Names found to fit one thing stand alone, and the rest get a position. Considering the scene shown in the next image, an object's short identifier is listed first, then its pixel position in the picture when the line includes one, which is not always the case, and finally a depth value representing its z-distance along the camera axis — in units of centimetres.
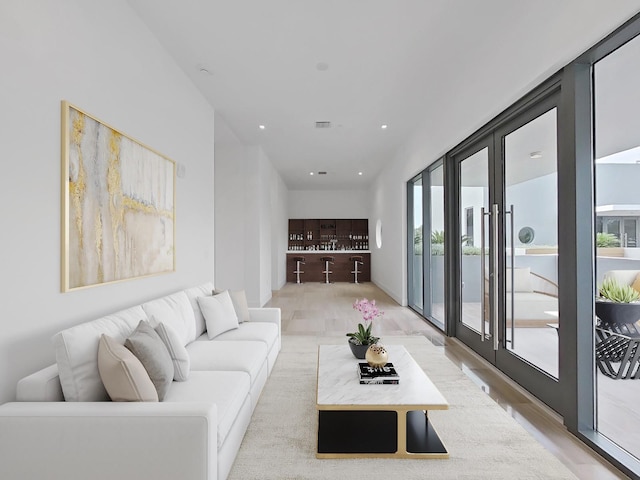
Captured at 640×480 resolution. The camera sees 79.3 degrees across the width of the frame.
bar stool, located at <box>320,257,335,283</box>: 1211
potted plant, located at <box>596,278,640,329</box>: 228
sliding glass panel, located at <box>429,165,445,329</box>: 568
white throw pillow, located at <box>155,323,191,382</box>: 238
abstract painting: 235
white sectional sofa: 166
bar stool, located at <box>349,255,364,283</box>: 1226
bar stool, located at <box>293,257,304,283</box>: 1216
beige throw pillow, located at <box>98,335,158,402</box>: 183
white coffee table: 221
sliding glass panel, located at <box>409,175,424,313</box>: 688
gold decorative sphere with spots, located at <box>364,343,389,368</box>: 267
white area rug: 209
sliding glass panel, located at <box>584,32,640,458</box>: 225
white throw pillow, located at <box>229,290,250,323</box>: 403
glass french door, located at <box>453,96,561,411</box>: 301
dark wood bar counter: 1224
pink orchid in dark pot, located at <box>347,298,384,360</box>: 295
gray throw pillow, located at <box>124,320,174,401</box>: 208
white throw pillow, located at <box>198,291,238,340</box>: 351
